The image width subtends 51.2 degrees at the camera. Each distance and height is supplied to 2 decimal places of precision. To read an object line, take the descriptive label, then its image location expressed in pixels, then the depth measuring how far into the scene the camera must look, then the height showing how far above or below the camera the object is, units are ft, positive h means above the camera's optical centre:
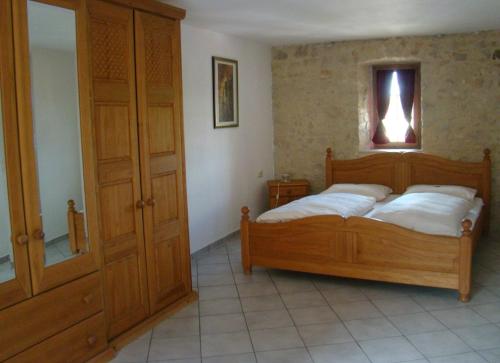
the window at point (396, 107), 20.93 +0.69
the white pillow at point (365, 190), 18.66 -2.36
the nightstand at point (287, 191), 20.86 -2.56
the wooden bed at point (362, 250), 12.96 -3.35
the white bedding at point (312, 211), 15.12 -2.51
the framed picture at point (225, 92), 17.85 +1.28
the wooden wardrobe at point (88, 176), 8.49 -0.86
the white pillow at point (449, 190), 17.54 -2.31
